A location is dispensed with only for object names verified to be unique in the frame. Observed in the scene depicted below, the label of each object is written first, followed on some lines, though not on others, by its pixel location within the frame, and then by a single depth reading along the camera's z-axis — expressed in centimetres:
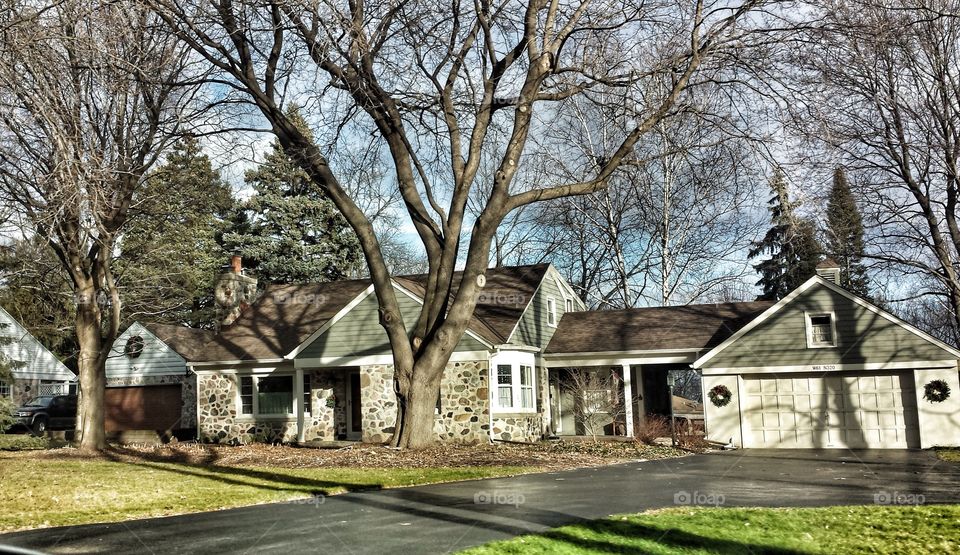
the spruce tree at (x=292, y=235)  4750
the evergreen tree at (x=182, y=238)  2504
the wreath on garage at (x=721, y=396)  2639
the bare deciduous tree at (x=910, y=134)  2281
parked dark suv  3922
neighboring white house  4222
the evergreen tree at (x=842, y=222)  2602
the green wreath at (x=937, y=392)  2428
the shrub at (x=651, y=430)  2645
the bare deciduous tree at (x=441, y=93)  1772
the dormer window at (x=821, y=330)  2572
